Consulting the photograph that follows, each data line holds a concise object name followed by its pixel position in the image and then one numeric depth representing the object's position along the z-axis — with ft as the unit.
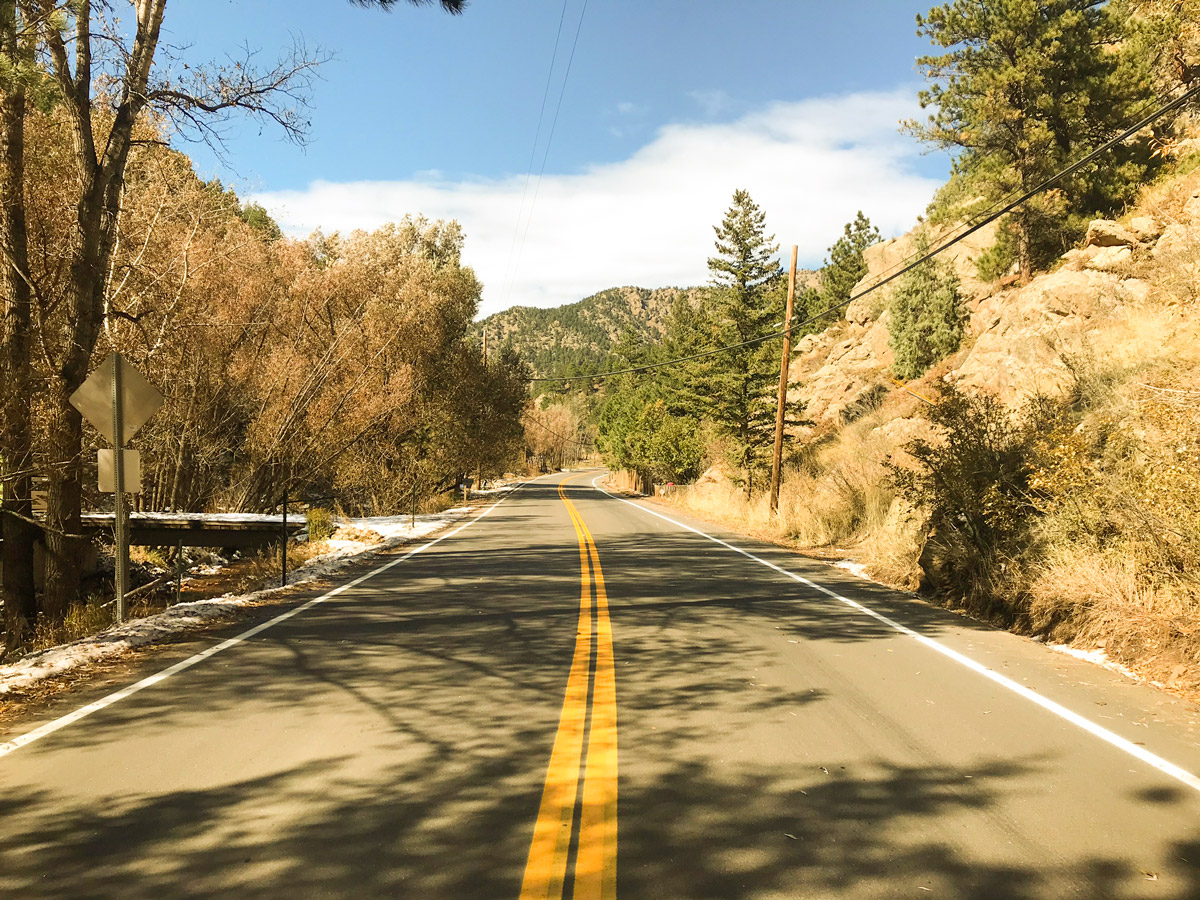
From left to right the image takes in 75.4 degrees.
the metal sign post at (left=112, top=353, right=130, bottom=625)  25.59
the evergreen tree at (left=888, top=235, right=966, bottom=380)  114.83
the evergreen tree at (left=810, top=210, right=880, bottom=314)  214.69
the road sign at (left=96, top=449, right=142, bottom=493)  25.49
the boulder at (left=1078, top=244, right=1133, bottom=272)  72.18
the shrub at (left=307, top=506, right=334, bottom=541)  58.61
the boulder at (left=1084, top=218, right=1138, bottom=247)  75.41
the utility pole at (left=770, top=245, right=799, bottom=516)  73.92
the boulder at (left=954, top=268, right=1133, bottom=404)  55.47
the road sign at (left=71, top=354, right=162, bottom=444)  26.04
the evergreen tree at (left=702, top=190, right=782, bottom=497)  108.99
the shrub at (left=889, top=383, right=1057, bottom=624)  30.63
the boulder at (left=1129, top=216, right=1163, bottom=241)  72.17
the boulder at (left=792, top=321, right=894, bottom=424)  128.36
